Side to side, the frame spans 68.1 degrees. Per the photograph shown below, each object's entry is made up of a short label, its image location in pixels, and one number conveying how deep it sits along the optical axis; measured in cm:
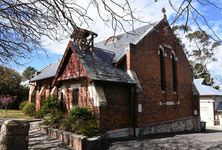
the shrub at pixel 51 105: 1263
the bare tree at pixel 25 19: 439
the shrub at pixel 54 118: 1087
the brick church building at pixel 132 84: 1077
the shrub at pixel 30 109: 1753
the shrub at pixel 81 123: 917
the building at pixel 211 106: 2338
